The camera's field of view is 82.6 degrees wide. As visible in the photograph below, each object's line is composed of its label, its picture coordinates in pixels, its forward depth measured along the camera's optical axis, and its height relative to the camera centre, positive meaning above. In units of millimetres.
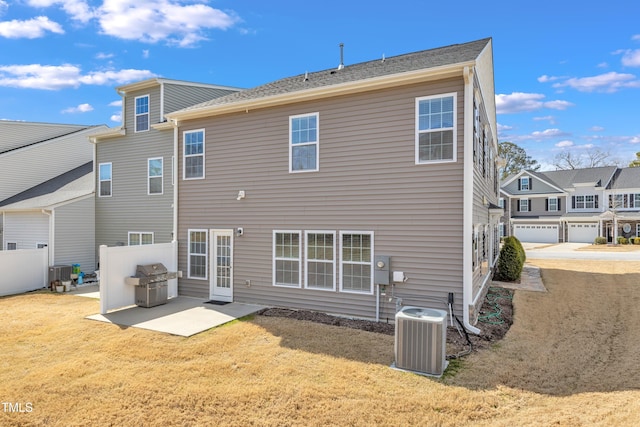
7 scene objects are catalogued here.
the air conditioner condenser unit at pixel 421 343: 5488 -1961
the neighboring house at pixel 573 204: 32875 +1050
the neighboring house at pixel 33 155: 17284 +3256
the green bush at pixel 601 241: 31344 -2240
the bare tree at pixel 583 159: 48000 +7667
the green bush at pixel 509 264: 13180 -1779
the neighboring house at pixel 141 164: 13477 +2056
